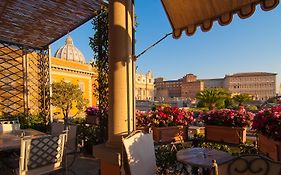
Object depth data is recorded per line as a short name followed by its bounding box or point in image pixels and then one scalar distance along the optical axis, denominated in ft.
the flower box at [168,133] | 11.45
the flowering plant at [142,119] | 12.29
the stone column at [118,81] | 7.47
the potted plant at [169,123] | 11.51
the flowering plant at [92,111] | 17.99
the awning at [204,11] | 7.71
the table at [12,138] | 9.00
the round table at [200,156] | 6.38
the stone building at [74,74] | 80.53
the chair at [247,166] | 3.90
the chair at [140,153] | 6.35
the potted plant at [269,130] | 7.61
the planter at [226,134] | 10.06
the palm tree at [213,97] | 76.95
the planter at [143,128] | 11.88
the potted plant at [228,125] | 10.10
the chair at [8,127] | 13.63
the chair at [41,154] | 7.66
